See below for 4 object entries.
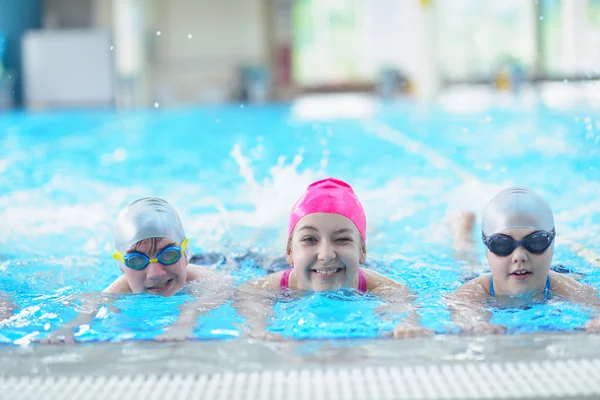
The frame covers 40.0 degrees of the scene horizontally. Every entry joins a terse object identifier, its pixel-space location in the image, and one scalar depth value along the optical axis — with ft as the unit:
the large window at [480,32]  86.02
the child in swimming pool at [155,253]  11.67
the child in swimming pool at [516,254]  10.82
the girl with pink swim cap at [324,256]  11.09
